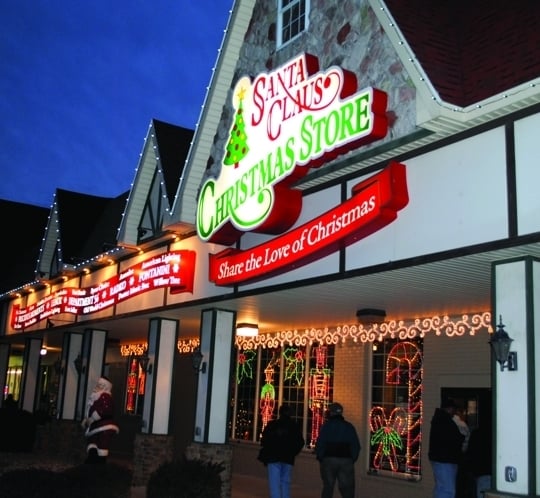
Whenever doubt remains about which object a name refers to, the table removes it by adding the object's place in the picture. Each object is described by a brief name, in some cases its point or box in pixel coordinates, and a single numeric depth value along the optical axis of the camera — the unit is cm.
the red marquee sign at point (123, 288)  1515
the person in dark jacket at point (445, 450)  1127
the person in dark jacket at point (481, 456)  1078
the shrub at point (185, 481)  859
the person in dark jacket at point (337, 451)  1209
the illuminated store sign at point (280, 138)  1023
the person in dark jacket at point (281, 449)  1216
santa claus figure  1437
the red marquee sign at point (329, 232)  944
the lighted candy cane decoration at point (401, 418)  1461
